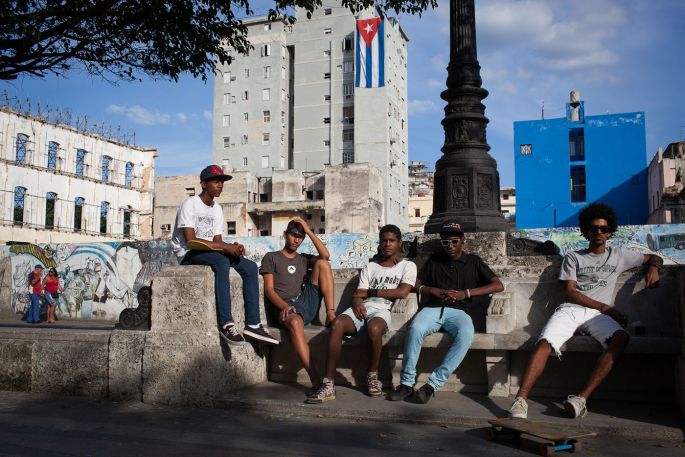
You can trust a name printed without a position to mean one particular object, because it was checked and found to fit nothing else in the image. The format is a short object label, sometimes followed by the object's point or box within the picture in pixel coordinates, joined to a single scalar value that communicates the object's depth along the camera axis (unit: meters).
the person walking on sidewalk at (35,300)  17.23
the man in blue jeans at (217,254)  5.41
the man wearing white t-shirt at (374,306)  5.09
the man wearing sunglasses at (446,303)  4.85
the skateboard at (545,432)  3.75
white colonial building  41.38
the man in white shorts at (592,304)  4.44
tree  7.08
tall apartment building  66.69
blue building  44.62
